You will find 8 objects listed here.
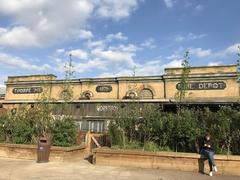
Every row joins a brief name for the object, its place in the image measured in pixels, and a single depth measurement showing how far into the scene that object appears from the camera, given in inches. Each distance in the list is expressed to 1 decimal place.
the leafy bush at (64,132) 401.3
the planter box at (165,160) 290.0
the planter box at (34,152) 367.8
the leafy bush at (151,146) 336.7
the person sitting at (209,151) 284.4
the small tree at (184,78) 453.5
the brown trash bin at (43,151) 355.8
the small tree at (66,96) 517.7
